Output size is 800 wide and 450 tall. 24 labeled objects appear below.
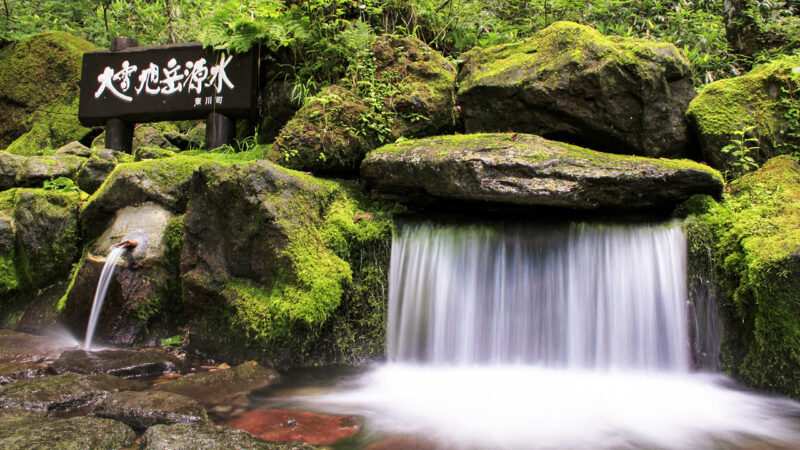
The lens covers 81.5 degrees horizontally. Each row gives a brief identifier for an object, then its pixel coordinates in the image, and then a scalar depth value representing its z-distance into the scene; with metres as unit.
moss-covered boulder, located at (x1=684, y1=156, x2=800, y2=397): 3.56
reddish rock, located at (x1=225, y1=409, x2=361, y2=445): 2.96
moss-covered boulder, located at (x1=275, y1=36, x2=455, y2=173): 5.34
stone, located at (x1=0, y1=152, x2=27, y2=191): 6.16
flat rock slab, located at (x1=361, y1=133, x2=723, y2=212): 4.22
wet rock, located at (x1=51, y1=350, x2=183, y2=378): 3.86
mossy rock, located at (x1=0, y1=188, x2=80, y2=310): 5.45
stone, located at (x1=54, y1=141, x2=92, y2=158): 7.69
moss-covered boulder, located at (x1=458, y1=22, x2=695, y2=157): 5.19
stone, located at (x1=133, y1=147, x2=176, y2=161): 6.17
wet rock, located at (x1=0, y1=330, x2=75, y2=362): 4.16
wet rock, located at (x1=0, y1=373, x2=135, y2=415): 3.01
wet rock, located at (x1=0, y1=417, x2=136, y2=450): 2.33
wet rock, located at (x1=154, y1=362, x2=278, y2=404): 3.51
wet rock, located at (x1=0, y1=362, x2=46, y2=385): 3.64
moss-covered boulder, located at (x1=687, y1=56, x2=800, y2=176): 5.09
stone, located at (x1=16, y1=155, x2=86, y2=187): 6.02
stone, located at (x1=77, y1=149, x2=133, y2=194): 5.89
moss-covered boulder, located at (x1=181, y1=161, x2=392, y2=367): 4.23
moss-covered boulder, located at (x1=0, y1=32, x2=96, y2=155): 9.12
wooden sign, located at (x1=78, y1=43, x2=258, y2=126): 6.41
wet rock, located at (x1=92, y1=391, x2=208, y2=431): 2.88
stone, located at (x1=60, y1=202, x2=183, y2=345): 4.64
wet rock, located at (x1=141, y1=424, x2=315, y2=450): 2.39
